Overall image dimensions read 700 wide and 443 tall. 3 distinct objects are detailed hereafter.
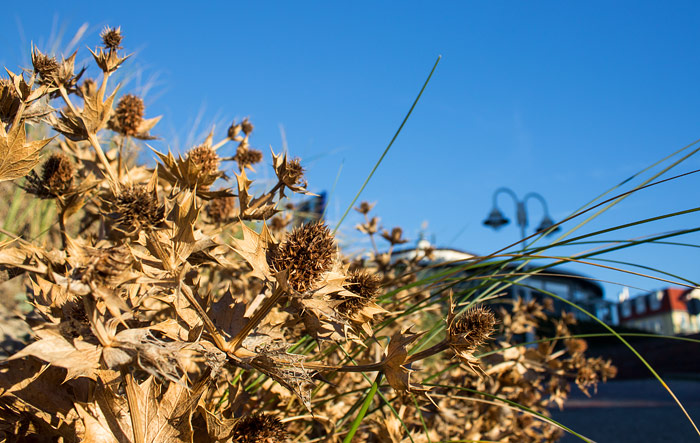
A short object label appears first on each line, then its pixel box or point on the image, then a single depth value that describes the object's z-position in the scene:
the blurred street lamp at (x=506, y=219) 12.64
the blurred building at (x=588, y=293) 18.00
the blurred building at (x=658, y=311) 33.41
